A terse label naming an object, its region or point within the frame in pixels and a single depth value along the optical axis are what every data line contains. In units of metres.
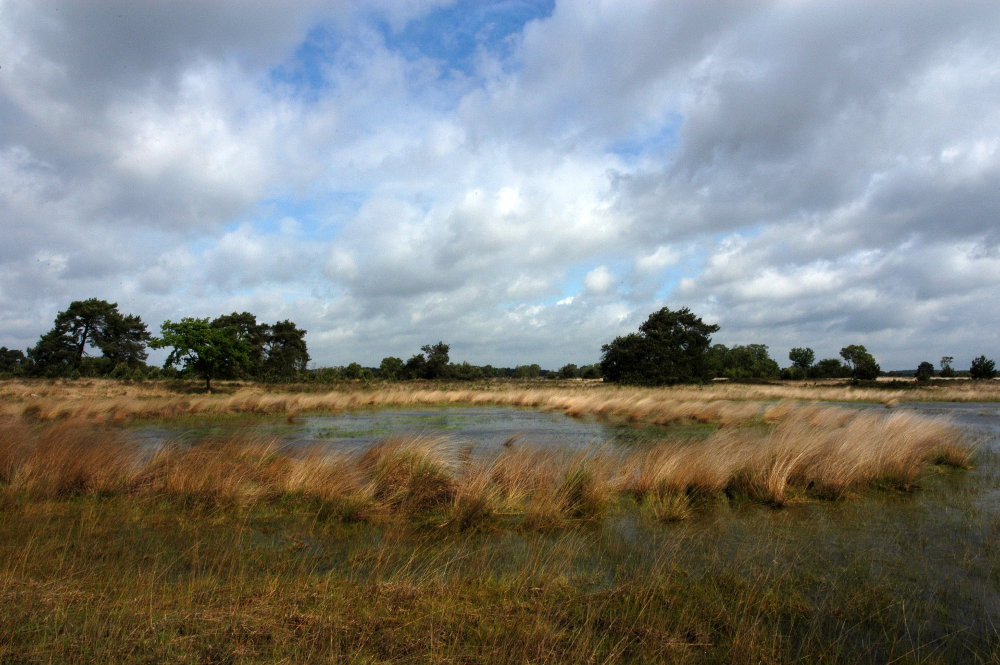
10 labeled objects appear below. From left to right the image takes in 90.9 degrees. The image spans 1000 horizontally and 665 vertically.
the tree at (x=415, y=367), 68.00
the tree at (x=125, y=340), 61.03
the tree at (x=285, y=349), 60.30
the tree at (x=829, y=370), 77.44
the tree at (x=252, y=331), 55.03
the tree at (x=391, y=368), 69.75
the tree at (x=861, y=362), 61.66
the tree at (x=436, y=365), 67.56
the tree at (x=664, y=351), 49.00
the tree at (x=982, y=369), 61.41
